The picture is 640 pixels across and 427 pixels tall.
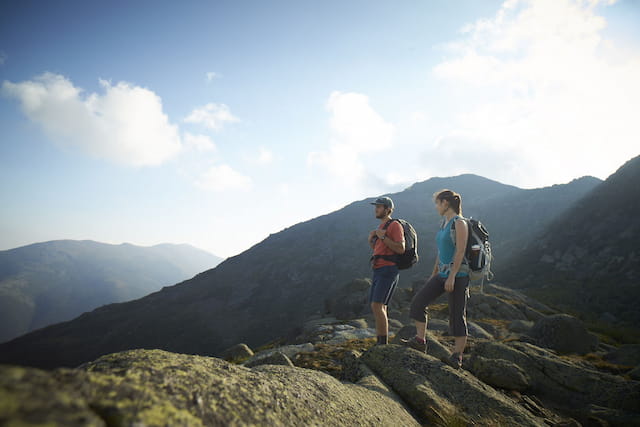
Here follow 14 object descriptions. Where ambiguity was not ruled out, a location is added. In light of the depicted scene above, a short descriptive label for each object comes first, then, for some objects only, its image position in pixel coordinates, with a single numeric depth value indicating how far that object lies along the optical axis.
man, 5.24
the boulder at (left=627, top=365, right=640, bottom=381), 6.40
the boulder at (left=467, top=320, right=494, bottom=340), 11.26
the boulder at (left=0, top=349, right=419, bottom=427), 0.94
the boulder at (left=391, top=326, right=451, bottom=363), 5.74
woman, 4.69
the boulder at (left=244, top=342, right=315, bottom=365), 7.51
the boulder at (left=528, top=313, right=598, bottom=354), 10.09
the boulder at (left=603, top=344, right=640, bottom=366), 8.60
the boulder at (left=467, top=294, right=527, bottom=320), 17.67
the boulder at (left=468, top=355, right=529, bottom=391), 5.23
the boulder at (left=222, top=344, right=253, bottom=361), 10.09
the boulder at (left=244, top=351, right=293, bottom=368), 5.23
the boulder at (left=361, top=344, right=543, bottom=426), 3.35
